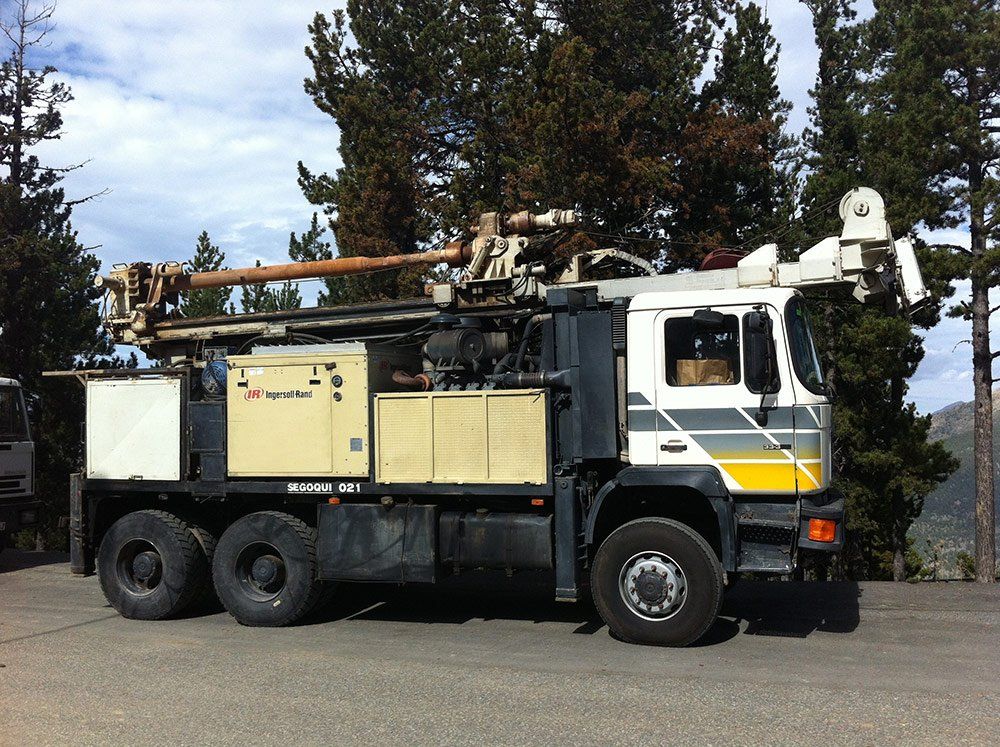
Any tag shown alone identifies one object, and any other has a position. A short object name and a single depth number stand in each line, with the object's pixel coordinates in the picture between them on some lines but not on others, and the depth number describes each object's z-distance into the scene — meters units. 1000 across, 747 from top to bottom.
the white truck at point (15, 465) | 14.19
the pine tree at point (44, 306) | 21.27
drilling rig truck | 7.78
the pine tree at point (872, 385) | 18.69
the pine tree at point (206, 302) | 22.34
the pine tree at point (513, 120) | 17.03
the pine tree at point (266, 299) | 22.14
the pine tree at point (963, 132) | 17.95
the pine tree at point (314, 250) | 21.95
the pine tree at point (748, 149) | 18.41
